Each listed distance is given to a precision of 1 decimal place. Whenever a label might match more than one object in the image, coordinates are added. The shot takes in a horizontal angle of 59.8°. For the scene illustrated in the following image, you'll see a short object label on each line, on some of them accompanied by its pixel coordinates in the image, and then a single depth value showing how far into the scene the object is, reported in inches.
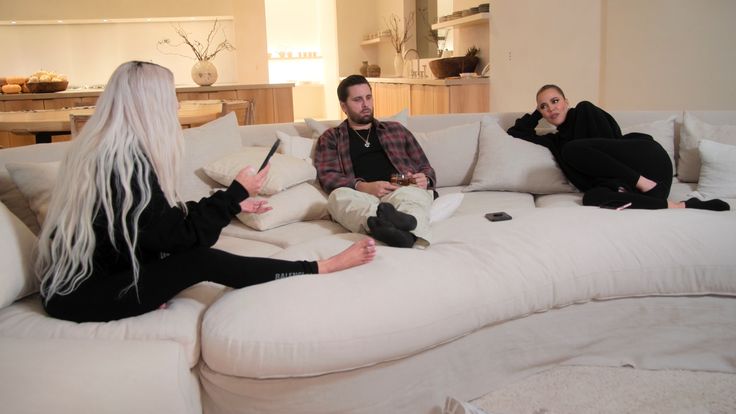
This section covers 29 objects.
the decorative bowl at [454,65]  246.5
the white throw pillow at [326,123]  135.5
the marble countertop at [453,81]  233.3
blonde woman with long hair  69.2
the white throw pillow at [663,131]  132.0
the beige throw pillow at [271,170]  109.7
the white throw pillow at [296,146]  126.3
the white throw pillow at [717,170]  118.3
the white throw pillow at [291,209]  105.8
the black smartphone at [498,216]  105.1
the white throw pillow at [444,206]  107.5
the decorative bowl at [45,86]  238.1
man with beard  107.6
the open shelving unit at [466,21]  235.6
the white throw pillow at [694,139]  127.6
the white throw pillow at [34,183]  88.6
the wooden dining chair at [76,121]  141.3
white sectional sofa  65.1
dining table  151.2
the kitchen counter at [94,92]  237.9
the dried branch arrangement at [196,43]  367.9
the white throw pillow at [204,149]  111.0
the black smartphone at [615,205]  108.3
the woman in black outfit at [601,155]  112.7
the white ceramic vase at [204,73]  257.0
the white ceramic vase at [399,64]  313.0
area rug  77.5
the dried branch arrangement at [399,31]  333.4
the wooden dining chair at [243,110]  190.2
